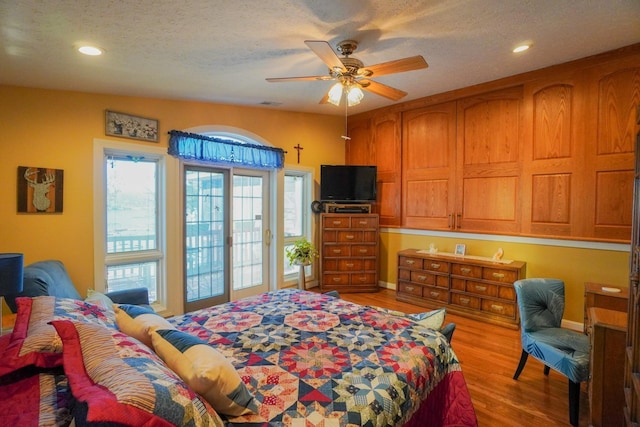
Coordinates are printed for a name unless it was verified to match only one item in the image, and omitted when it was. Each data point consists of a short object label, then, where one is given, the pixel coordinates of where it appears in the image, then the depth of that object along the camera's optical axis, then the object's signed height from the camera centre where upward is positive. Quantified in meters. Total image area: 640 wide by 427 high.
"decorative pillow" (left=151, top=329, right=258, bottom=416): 1.12 -0.62
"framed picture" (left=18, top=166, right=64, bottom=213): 2.85 +0.14
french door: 3.99 -0.40
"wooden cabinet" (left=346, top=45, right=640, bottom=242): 3.17 +0.68
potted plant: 4.56 -0.69
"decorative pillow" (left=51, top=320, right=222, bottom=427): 0.79 -0.52
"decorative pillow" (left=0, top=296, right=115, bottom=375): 1.10 -0.51
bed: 0.92 -0.76
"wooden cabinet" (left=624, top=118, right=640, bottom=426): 1.16 -0.47
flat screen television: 5.00 +0.37
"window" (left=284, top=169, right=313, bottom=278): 4.98 -0.04
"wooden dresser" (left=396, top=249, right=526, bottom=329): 3.60 -0.98
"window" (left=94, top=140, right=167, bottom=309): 3.29 -0.15
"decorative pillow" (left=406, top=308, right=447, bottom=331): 2.08 -0.76
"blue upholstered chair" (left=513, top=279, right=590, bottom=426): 2.01 -0.95
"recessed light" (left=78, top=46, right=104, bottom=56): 2.33 +1.17
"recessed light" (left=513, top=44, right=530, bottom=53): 2.87 +1.48
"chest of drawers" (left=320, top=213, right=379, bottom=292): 4.86 -0.68
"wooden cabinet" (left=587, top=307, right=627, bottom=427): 1.71 -0.91
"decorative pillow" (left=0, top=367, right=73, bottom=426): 0.89 -0.60
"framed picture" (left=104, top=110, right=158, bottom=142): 3.29 +0.86
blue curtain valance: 3.72 +0.71
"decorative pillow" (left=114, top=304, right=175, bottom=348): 1.42 -0.56
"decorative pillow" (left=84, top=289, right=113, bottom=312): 1.95 -0.66
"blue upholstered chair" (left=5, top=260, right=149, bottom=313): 2.03 -0.58
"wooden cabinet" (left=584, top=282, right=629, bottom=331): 2.52 -0.74
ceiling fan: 2.18 +1.03
